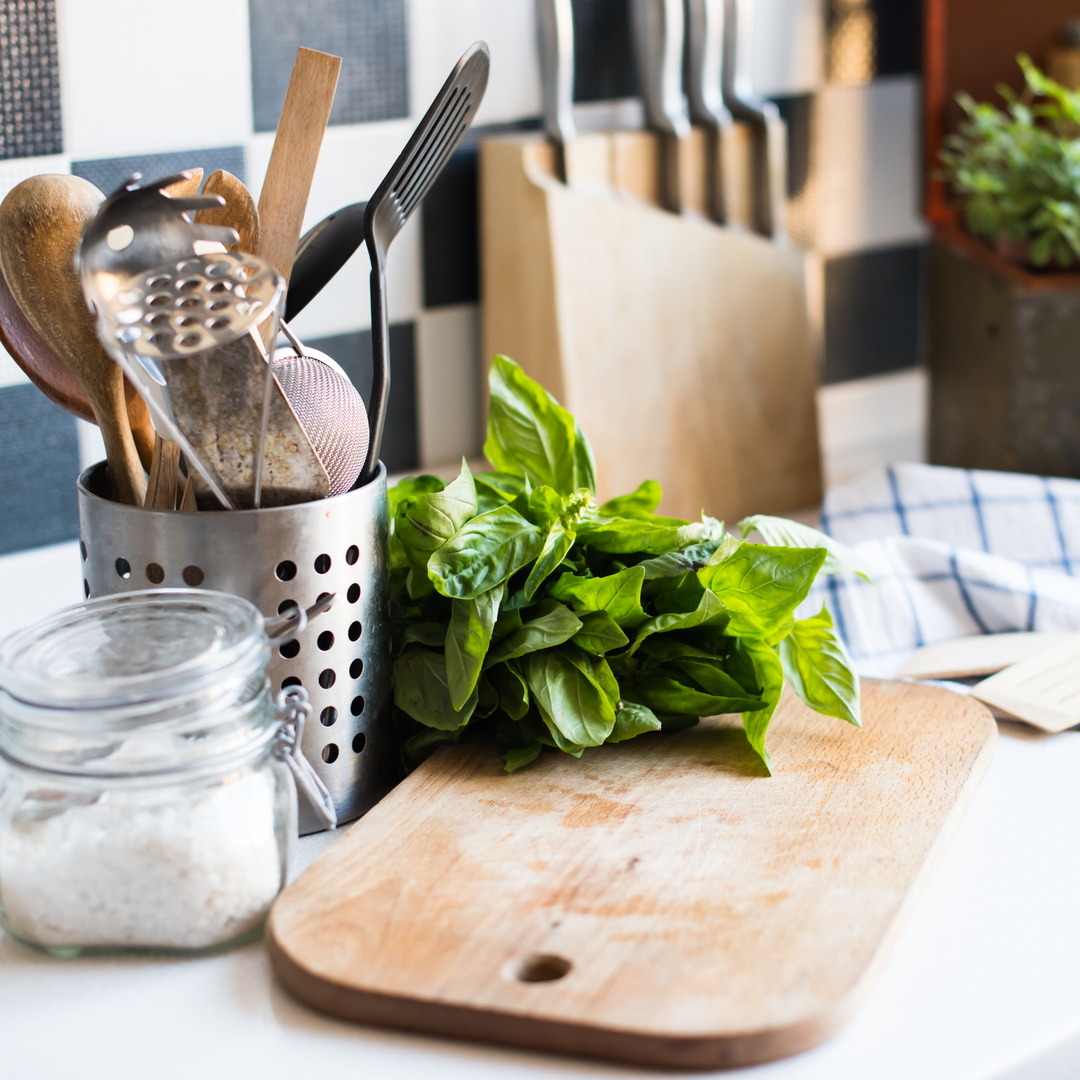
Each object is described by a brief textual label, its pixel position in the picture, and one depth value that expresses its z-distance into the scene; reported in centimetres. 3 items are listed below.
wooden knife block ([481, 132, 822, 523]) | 107
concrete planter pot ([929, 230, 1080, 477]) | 115
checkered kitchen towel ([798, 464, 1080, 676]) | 90
